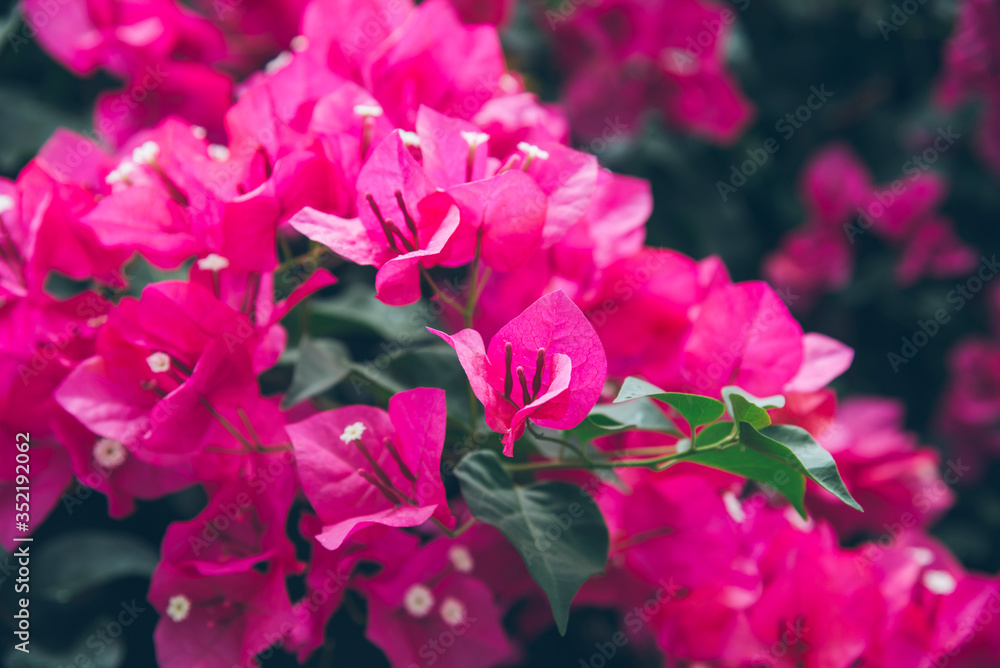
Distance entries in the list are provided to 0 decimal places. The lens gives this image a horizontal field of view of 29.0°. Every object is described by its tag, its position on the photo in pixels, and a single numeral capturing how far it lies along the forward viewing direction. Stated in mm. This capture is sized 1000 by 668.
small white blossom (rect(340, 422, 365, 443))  434
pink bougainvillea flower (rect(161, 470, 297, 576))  444
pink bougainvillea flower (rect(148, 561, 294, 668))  442
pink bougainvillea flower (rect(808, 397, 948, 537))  524
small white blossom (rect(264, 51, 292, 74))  487
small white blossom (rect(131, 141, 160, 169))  459
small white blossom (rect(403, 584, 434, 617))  452
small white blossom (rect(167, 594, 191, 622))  444
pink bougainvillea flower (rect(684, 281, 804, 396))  460
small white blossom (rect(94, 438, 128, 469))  450
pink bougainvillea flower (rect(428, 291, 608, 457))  416
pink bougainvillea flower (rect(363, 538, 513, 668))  452
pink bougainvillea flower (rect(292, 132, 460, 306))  432
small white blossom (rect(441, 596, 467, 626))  456
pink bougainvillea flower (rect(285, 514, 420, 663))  439
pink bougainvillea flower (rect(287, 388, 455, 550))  428
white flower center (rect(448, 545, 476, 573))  462
